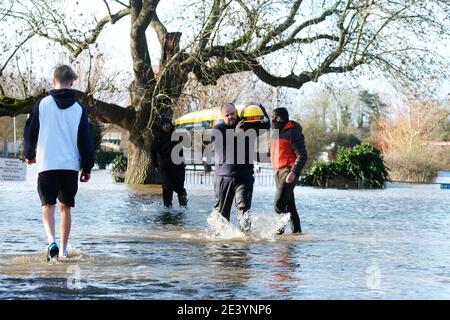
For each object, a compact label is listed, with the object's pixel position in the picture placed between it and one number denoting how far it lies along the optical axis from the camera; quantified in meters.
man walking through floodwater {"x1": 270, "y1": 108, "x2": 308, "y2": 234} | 13.21
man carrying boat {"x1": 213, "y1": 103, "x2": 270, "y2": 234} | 12.62
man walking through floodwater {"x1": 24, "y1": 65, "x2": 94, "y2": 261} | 9.73
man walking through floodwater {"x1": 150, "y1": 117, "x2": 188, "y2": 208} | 18.41
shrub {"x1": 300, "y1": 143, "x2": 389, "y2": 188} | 32.81
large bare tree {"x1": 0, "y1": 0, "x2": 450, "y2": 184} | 27.06
